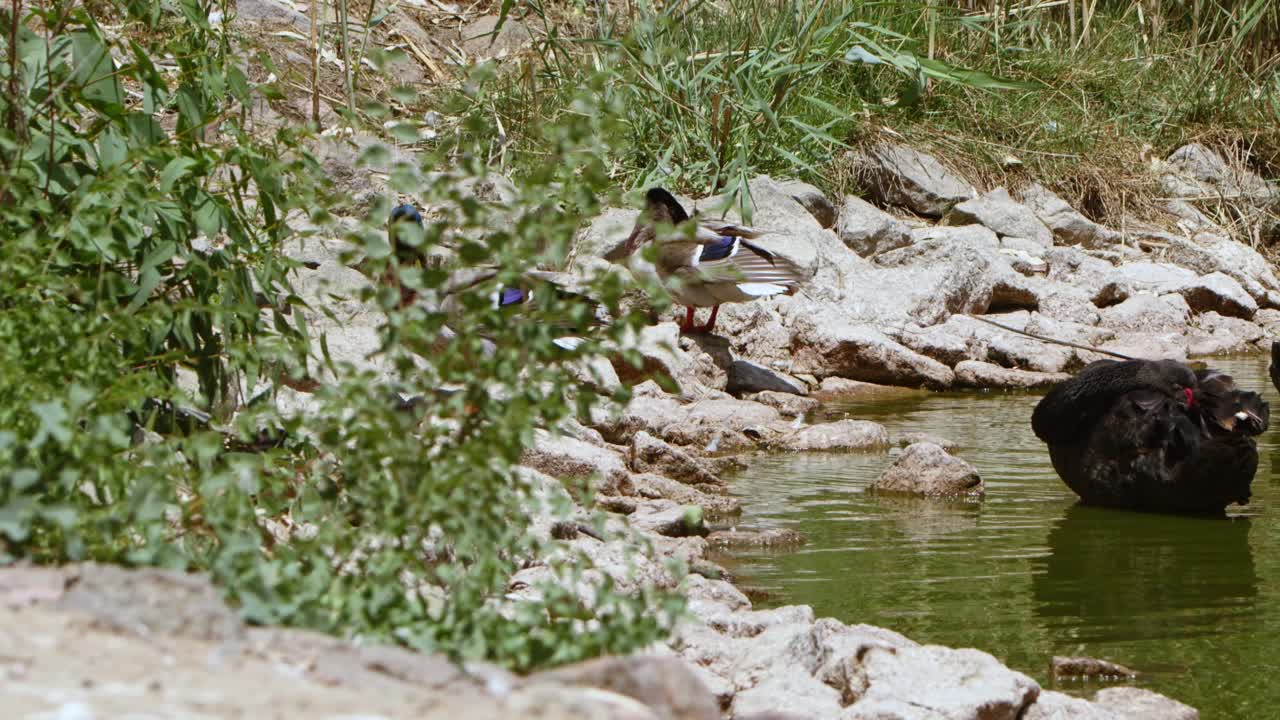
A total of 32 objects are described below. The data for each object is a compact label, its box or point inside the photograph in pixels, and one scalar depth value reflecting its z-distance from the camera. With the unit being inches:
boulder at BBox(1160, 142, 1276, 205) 1123.3
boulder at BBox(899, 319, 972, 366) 758.5
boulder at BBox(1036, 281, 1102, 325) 857.5
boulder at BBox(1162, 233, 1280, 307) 982.2
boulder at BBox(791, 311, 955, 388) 726.5
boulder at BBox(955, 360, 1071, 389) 730.8
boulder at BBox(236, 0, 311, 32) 979.9
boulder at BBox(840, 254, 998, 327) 794.2
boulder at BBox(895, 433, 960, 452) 566.6
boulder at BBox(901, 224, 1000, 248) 861.8
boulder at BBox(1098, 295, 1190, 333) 870.4
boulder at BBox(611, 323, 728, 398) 607.2
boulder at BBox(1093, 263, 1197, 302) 908.0
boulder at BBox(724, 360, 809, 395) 681.0
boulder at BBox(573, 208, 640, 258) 732.0
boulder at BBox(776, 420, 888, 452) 568.1
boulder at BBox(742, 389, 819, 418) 636.1
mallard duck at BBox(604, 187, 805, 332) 684.1
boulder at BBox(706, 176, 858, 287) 805.9
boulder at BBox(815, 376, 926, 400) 707.4
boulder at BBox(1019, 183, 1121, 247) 1016.2
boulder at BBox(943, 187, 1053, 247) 968.9
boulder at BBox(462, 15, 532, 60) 1080.2
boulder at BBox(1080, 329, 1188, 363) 783.1
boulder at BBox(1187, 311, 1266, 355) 859.4
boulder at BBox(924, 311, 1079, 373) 760.3
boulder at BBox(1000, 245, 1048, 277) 924.0
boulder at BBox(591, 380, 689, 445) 538.0
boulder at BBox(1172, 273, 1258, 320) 928.3
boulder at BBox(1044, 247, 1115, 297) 920.3
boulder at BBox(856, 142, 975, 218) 980.6
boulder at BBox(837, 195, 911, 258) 898.7
